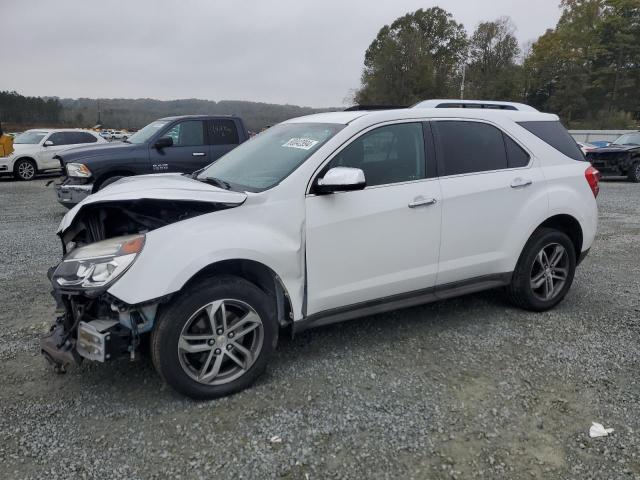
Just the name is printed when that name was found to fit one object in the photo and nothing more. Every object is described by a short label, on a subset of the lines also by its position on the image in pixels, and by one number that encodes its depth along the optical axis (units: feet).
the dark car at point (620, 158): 49.42
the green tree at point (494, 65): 167.94
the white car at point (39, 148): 49.55
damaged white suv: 9.14
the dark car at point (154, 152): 26.76
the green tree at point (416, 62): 161.89
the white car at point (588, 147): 51.19
